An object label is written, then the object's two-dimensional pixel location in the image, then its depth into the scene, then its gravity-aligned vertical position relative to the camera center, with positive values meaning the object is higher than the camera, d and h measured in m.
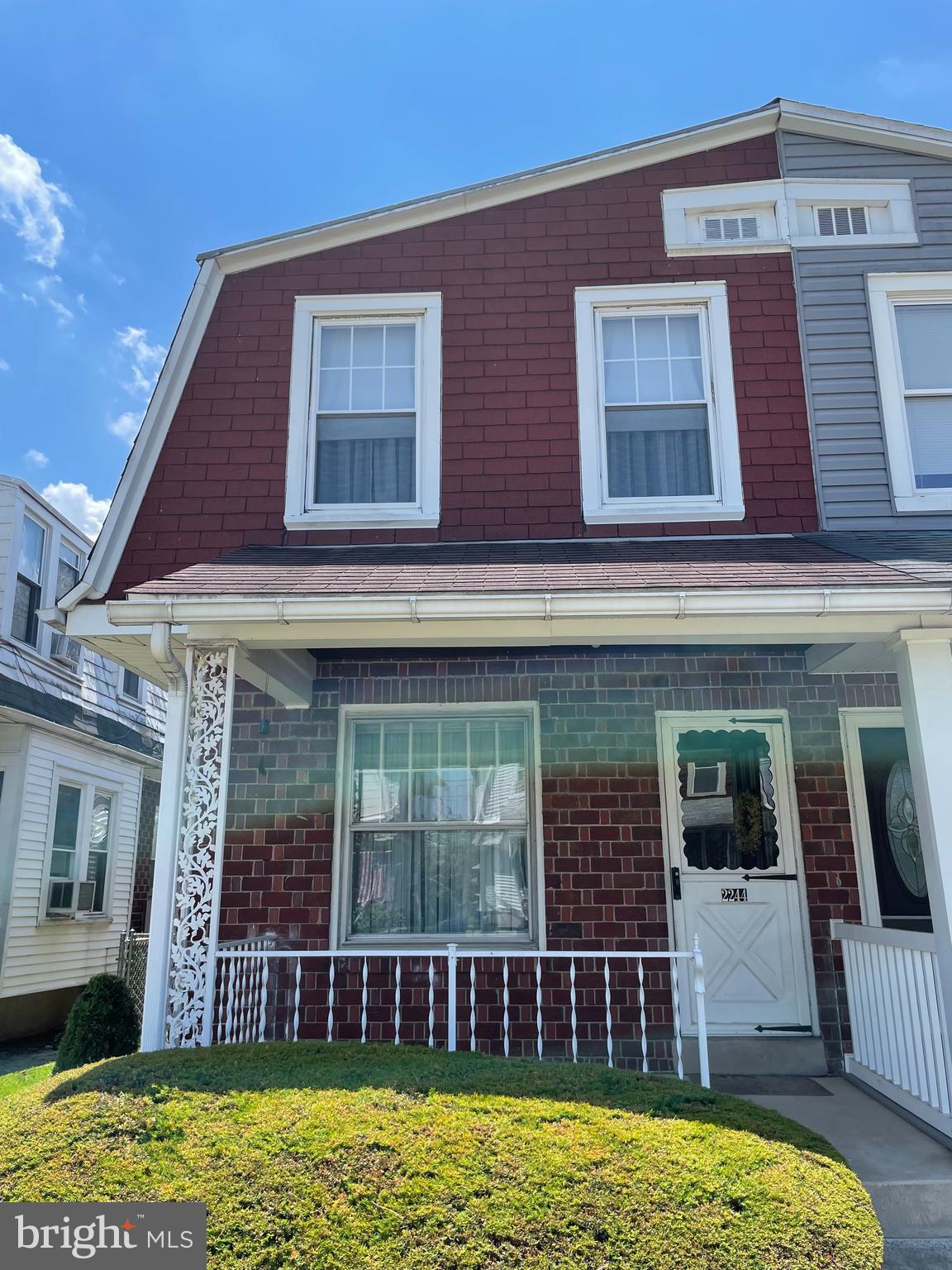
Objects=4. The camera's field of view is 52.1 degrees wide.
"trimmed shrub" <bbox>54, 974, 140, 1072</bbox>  5.12 -0.69
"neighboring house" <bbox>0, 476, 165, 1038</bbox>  10.42 +1.24
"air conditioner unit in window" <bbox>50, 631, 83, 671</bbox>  11.84 +2.93
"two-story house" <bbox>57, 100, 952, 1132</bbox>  6.37 +2.36
